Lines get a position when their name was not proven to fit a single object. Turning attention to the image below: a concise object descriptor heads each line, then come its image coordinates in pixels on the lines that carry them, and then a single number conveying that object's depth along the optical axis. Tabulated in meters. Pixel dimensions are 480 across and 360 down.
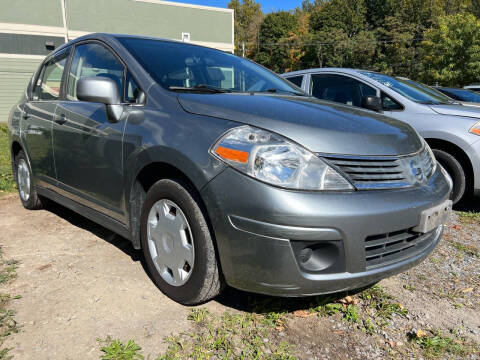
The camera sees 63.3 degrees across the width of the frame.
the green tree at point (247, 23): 62.56
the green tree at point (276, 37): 58.25
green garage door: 19.86
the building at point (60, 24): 19.45
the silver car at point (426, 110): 4.12
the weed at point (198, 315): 2.11
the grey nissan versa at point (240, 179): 1.76
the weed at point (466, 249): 3.21
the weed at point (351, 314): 2.17
